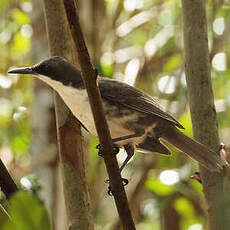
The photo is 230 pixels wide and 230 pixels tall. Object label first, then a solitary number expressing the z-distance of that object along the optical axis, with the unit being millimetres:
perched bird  5863
